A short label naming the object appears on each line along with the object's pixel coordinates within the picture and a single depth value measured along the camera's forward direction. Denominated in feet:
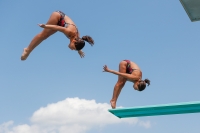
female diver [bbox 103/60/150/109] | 28.27
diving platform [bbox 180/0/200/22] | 22.73
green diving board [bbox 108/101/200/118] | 24.10
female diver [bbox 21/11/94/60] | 24.25
